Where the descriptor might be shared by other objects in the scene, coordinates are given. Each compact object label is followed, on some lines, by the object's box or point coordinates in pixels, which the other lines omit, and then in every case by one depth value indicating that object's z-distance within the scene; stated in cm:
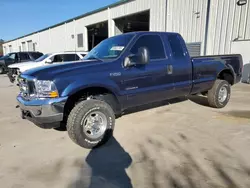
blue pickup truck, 333
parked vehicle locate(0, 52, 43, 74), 1596
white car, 1033
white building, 1030
